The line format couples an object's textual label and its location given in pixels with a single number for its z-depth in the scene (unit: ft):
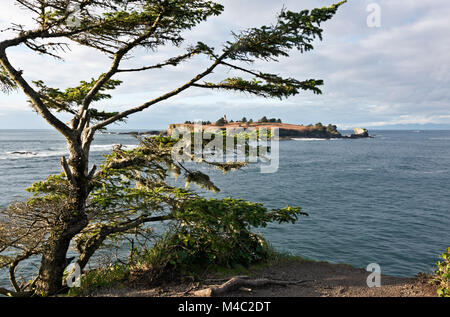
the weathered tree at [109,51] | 22.59
